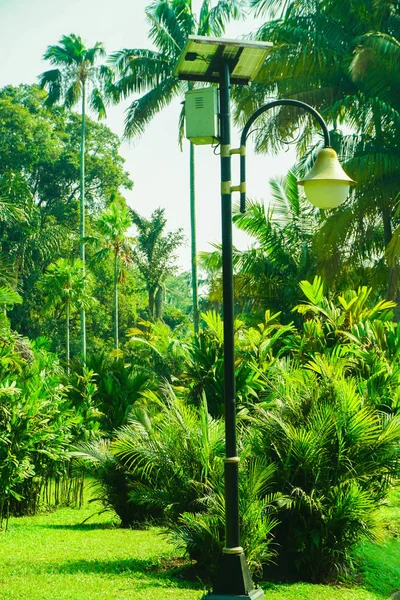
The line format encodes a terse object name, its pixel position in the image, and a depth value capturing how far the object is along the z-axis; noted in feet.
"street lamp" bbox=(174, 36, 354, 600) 22.21
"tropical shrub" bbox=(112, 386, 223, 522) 28.86
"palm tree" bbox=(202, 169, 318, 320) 71.97
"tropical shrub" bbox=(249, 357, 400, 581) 28.37
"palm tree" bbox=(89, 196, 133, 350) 131.95
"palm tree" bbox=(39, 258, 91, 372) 123.54
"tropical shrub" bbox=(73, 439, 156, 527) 37.37
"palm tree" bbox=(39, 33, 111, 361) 136.26
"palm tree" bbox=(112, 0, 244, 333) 96.73
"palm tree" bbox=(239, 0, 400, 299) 65.16
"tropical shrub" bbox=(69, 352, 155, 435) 55.26
